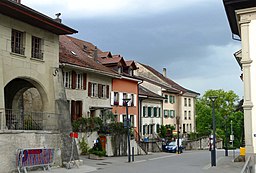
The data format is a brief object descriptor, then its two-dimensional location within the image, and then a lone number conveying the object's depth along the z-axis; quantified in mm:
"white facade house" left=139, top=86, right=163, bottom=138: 45688
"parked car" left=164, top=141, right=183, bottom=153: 42988
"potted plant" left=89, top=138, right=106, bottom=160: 26838
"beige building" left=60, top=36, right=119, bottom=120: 29766
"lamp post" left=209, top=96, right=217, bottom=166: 23828
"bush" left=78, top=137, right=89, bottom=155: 28219
